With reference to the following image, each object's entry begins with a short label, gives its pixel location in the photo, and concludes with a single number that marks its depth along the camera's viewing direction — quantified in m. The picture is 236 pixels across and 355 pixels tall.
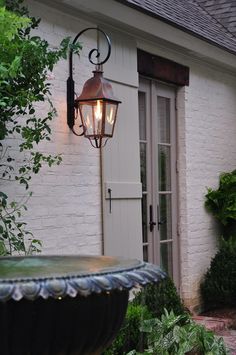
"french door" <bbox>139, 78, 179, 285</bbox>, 6.87
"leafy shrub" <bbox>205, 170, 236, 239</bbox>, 7.66
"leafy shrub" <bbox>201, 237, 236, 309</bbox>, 7.28
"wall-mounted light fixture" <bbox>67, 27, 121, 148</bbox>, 5.06
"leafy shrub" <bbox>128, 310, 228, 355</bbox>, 4.71
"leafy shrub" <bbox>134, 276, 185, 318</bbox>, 5.45
